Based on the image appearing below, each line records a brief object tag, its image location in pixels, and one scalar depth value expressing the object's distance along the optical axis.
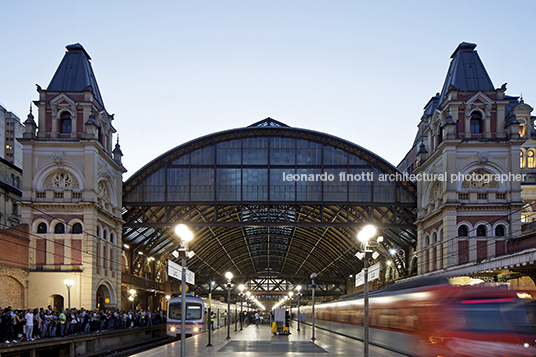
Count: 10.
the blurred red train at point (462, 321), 16.12
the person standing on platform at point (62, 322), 30.79
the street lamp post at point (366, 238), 22.20
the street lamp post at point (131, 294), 53.59
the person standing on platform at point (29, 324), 27.28
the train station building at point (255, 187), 42.78
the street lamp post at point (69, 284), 39.94
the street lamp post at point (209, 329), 30.84
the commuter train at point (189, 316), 43.70
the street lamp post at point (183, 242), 20.55
